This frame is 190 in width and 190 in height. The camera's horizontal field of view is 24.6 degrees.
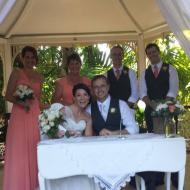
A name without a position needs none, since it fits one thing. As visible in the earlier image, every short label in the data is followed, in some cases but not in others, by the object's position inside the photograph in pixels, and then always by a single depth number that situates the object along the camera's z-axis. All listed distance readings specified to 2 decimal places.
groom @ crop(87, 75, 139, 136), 4.05
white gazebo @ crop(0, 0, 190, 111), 7.01
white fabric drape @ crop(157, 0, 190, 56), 3.46
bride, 3.83
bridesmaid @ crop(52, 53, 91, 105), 5.01
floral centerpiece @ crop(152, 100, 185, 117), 3.67
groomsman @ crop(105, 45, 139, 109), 5.21
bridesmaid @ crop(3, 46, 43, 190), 4.48
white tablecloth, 3.47
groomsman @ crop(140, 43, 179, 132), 5.01
